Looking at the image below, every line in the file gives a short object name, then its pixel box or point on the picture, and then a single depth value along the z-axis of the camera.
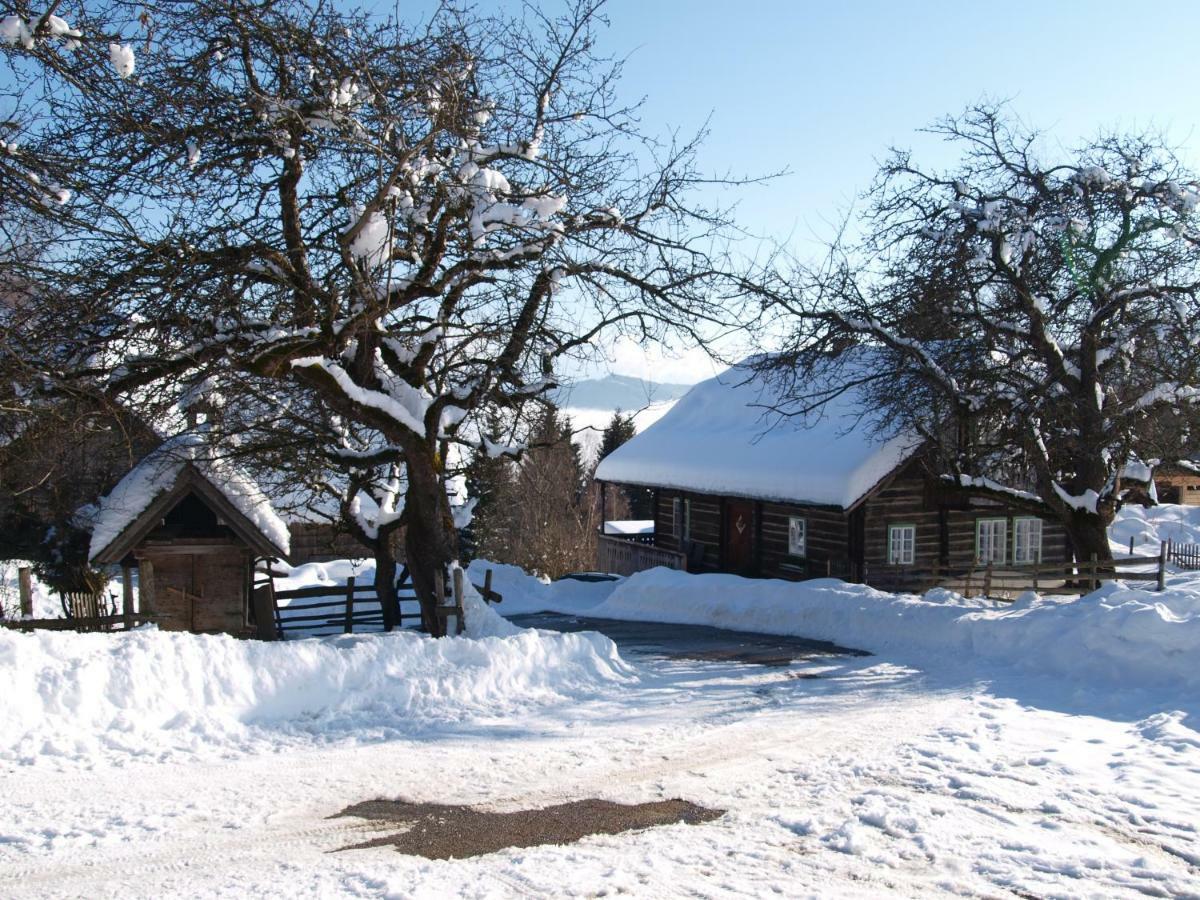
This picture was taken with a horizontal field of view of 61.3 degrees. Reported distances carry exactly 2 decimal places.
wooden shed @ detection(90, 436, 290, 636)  14.85
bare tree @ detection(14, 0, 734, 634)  9.93
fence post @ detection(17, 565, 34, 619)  13.76
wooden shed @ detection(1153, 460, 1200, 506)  48.00
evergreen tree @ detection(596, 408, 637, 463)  52.56
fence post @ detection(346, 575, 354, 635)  21.57
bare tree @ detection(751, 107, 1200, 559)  17.11
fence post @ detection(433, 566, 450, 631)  13.95
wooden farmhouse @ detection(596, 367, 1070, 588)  23.12
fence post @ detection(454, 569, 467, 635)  13.55
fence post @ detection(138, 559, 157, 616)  13.12
